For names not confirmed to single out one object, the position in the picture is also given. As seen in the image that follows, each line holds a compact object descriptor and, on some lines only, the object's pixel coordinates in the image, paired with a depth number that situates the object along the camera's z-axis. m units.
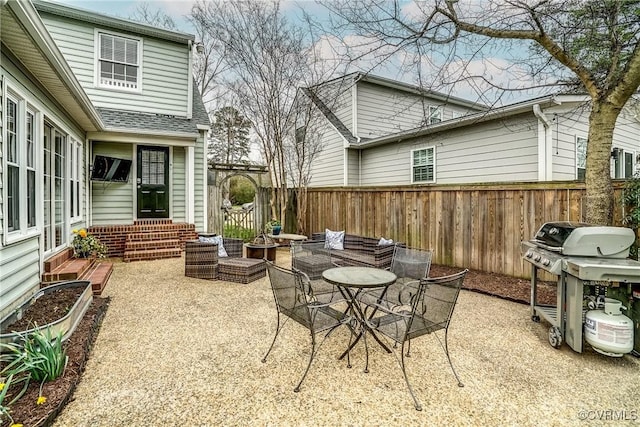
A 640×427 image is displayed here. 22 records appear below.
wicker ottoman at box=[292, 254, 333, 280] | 5.15
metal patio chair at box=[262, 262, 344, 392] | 2.68
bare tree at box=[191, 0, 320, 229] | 8.59
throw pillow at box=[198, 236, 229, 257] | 6.15
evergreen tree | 17.11
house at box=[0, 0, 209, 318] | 4.88
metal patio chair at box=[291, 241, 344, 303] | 5.12
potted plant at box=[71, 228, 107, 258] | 5.96
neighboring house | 6.75
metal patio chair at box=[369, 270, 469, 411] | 2.52
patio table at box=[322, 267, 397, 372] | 2.92
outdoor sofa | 5.17
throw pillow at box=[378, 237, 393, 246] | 5.76
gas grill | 2.79
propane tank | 2.82
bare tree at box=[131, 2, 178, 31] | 13.70
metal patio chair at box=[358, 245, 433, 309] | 3.57
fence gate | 9.77
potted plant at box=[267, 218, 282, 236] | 9.47
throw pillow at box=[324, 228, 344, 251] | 6.67
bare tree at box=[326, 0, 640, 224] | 3.91
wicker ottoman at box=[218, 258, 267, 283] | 5.62
